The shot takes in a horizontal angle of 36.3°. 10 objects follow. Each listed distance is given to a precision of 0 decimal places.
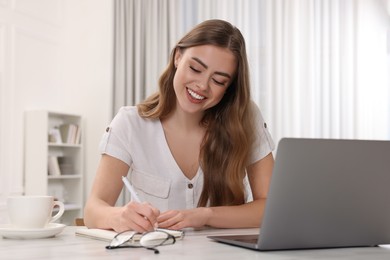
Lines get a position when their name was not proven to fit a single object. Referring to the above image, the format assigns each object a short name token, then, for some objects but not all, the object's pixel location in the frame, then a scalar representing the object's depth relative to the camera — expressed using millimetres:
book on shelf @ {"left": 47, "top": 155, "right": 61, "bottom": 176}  5250
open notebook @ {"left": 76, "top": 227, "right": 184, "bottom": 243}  1372
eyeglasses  1247
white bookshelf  5094
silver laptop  1149
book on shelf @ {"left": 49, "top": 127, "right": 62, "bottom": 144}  5313
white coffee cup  1492
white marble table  1122
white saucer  1435
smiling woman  2082
